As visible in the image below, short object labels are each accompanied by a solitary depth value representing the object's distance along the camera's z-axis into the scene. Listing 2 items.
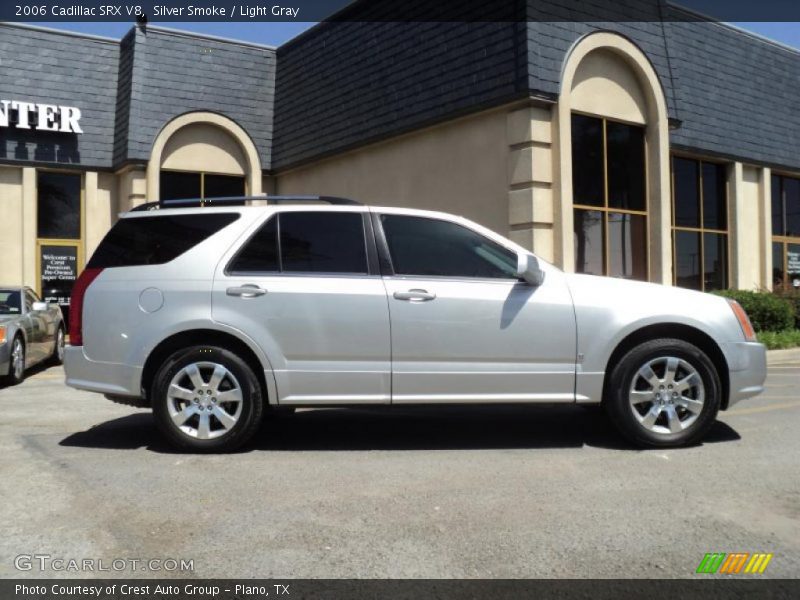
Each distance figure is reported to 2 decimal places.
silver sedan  9.53
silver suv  5.52
